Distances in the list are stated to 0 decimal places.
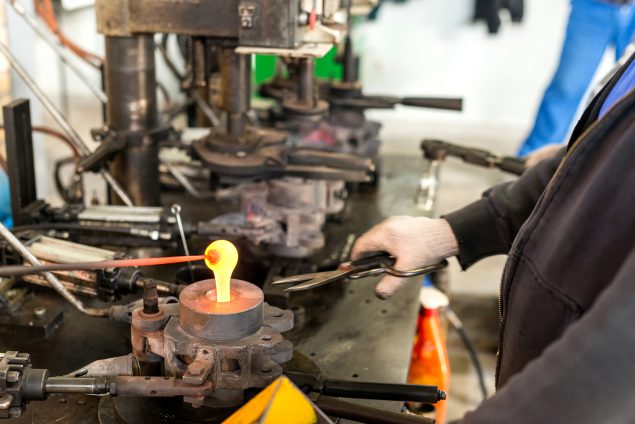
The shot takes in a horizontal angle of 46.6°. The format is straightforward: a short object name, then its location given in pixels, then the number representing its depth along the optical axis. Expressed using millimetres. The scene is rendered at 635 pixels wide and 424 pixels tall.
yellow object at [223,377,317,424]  725
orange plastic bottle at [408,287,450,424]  1634
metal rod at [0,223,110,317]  1121
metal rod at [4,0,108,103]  1479
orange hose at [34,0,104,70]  1915
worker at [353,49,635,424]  577
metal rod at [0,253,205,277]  794
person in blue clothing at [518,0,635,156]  3031
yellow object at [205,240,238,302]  873
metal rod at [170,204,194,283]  1299
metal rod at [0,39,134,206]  1439
